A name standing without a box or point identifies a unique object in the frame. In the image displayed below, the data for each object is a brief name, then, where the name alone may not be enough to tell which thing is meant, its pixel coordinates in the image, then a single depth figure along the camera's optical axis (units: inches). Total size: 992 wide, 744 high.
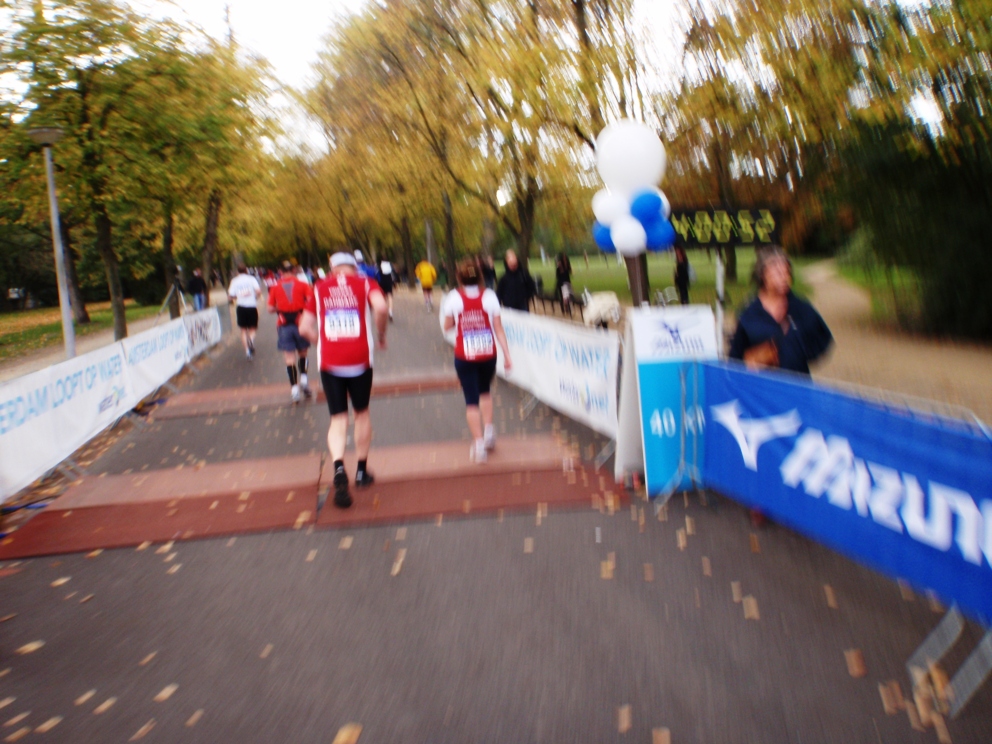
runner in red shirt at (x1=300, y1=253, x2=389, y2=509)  260.7
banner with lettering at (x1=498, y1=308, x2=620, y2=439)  322.7
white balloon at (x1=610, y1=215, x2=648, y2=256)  296.4
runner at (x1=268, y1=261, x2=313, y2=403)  459.5
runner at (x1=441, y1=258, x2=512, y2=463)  293.4
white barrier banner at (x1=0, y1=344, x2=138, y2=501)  292.2
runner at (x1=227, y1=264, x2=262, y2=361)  657.0
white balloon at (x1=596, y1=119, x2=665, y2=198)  291.1
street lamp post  535.8
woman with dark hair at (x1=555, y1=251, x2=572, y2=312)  899.4
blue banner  141.6
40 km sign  247.3
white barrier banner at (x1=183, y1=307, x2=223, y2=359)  722.1
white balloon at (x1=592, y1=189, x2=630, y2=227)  307.4
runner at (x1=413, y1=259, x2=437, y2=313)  1144.2
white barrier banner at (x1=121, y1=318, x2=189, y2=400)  494.3
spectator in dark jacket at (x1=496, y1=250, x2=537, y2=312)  639.1
